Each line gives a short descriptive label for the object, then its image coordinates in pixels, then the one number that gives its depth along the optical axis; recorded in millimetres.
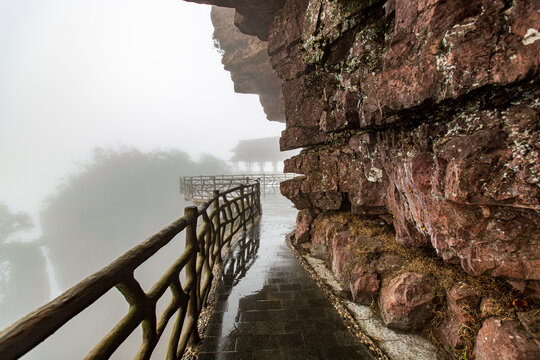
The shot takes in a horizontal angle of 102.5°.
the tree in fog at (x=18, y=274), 34156
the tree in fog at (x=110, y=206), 34750
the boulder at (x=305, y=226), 5820
